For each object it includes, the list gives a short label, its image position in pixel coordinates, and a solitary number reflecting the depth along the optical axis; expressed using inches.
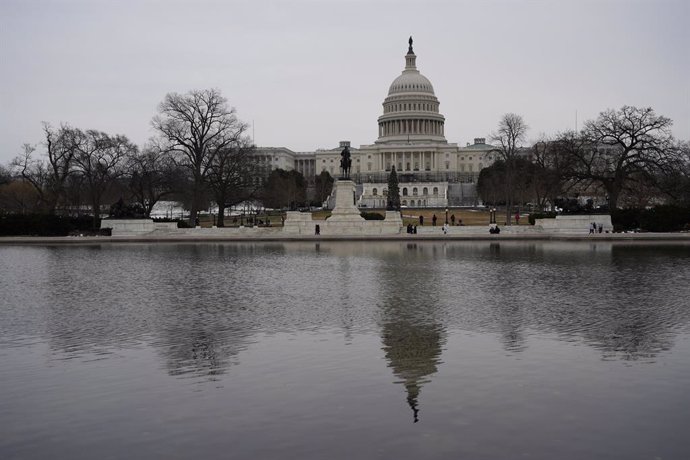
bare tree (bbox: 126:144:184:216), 2466.8
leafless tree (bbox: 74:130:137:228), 2288.4
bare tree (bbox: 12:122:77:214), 2217.0
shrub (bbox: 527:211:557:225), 2055.6
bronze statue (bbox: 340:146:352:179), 2217.0
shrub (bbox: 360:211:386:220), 2282.5
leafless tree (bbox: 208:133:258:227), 2261.3
